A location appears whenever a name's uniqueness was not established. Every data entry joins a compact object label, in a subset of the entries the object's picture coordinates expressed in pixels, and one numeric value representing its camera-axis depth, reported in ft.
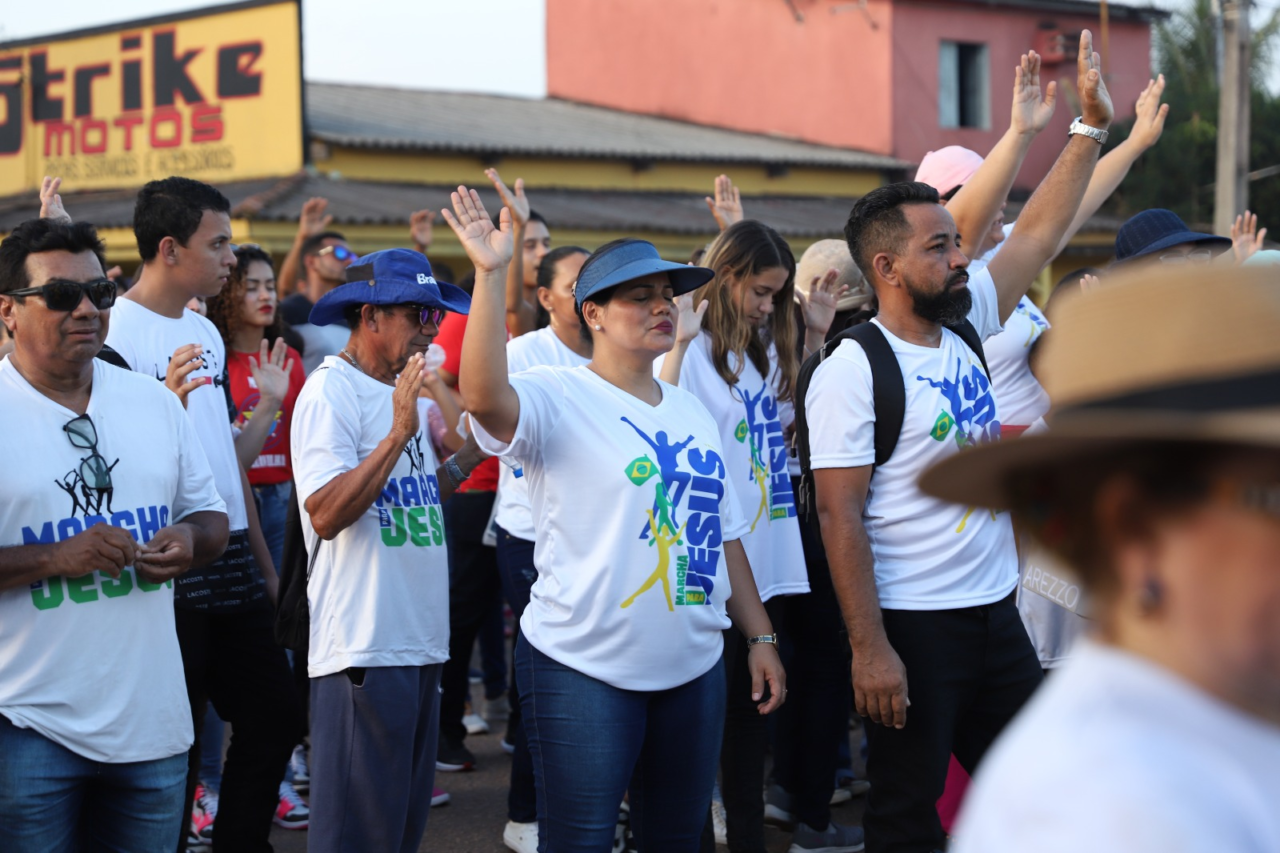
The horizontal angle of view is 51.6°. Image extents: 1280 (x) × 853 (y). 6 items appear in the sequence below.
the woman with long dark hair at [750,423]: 15.79
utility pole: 50.24
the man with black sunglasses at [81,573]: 10.28
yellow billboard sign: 53.83
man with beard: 12.46
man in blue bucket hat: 12.57
